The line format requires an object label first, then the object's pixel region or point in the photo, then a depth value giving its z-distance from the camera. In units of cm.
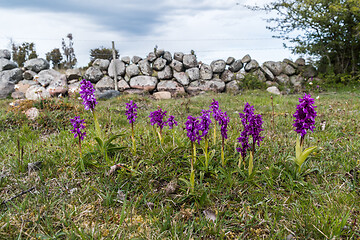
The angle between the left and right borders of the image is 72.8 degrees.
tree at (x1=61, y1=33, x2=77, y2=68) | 2469
